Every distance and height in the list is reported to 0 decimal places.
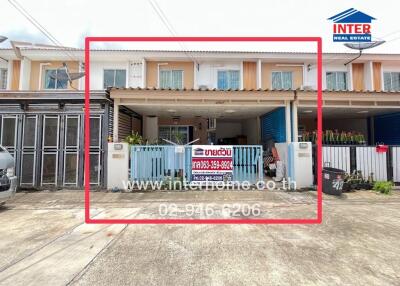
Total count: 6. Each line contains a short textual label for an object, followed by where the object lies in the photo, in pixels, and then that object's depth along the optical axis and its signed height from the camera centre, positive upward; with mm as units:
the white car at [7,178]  5969 -714
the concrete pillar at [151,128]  13202 +1461
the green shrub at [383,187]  7929 -1238
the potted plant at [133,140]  9162 +527
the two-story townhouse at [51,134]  8672 +725
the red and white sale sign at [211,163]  8453 -401
